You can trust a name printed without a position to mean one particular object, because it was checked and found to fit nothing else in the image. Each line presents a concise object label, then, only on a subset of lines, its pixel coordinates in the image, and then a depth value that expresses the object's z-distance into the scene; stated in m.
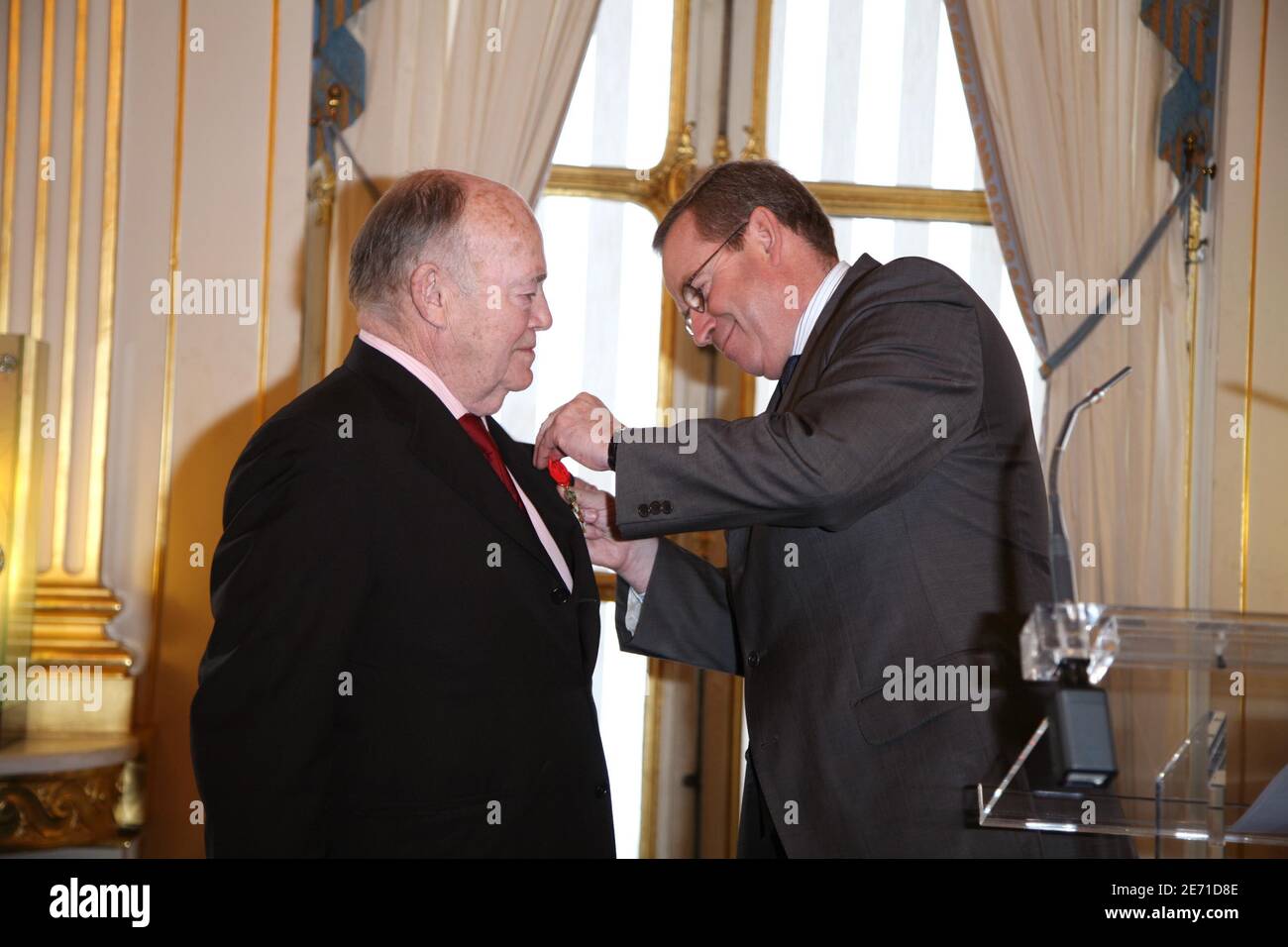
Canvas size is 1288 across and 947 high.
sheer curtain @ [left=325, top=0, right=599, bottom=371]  4.40
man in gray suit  2.22
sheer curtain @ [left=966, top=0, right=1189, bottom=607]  4.54
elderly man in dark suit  2.01
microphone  1.53
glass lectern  1.49
